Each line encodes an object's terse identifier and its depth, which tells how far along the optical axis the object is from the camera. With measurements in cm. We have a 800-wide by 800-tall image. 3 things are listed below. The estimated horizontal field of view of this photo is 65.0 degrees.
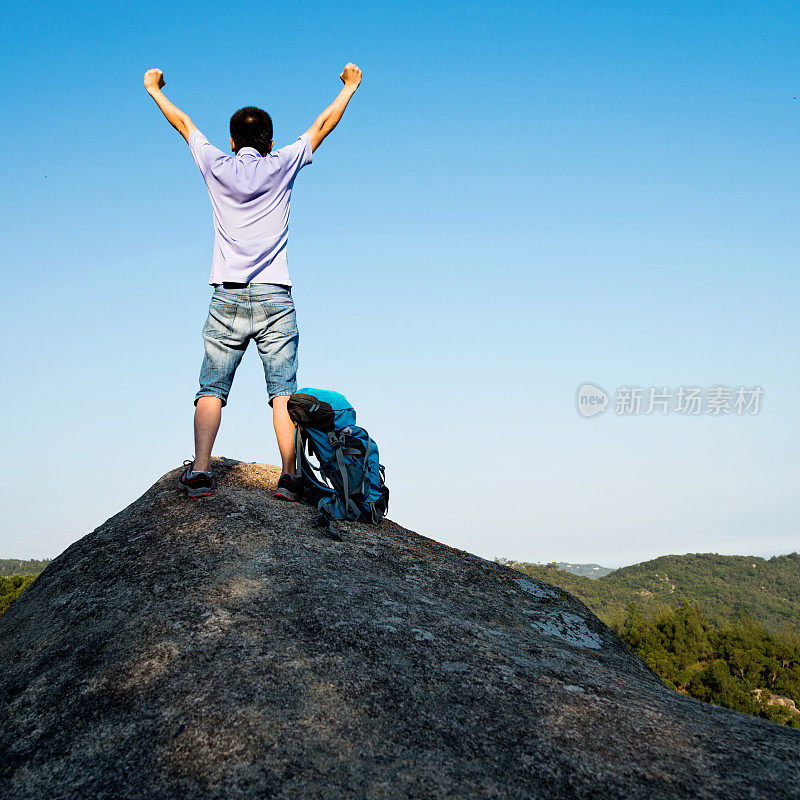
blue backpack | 555
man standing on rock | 559
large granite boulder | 242
